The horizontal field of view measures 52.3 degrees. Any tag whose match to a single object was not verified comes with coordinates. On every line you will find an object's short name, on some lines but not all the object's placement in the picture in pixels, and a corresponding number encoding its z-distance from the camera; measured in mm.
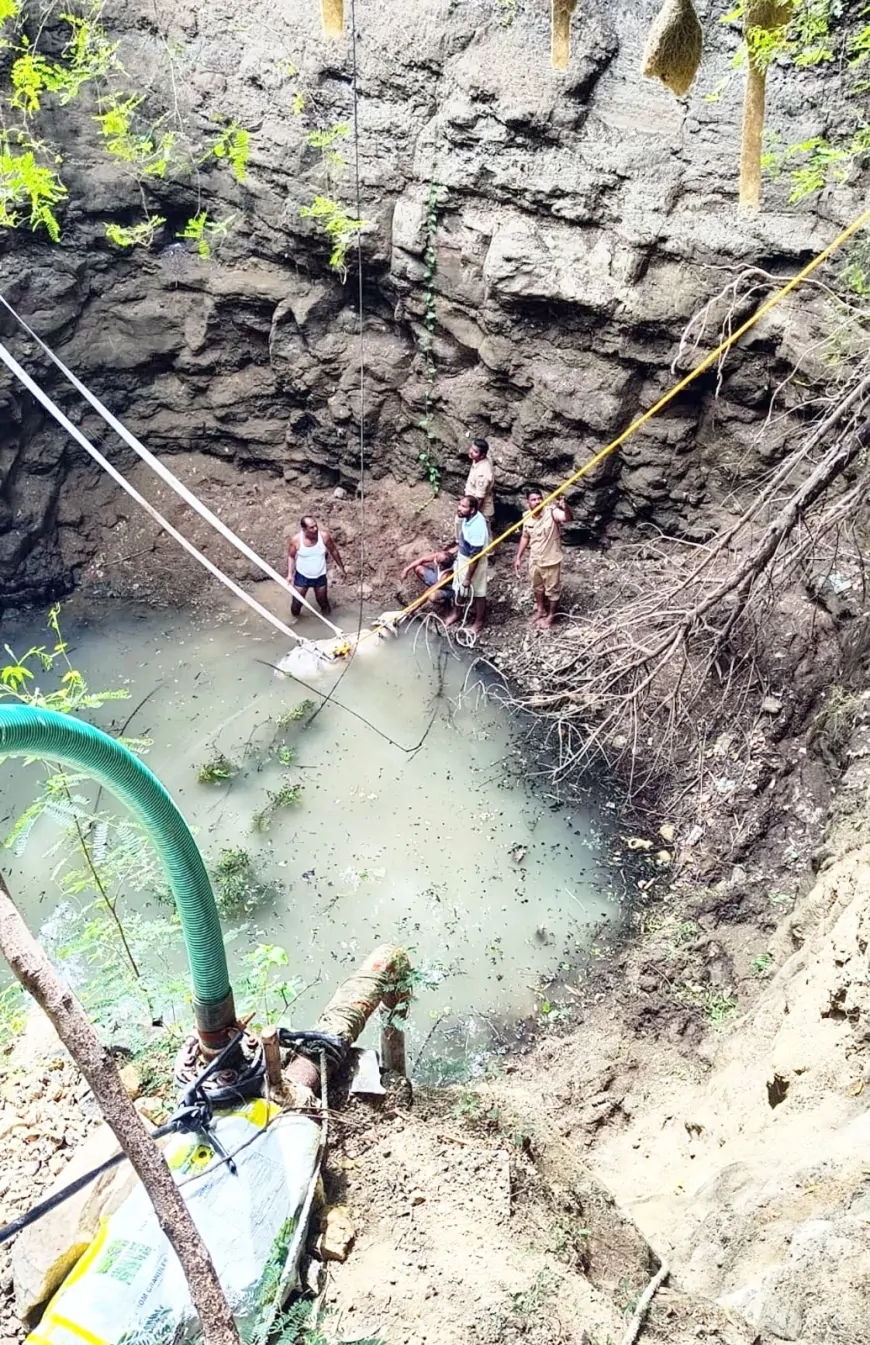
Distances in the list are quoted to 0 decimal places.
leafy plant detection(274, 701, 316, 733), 6398
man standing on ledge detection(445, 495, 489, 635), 6723
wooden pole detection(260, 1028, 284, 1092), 2570
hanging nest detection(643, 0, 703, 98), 4191
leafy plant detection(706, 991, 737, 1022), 4559
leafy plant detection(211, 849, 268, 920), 5281
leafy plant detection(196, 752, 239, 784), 5988
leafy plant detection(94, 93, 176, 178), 7387
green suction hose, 1826
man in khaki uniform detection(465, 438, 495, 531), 6785
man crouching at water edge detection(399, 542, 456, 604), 7074
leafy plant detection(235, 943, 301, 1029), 3197
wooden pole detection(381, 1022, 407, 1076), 3232
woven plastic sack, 2150
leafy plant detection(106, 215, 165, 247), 7547
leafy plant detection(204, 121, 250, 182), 7363
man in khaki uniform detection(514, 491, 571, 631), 6547
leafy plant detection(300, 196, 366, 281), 7176
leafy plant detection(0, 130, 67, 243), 6855
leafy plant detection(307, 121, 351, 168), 7137
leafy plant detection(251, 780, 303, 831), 5738
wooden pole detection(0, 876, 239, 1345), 1511
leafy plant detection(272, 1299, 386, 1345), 2111
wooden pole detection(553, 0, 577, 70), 4891
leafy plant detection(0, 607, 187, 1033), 3465
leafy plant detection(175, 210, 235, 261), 7675
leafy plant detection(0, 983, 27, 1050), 3451
